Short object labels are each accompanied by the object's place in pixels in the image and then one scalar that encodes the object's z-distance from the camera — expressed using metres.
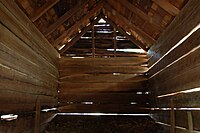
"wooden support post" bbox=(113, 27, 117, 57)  6.66
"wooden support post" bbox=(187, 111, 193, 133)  3.21
